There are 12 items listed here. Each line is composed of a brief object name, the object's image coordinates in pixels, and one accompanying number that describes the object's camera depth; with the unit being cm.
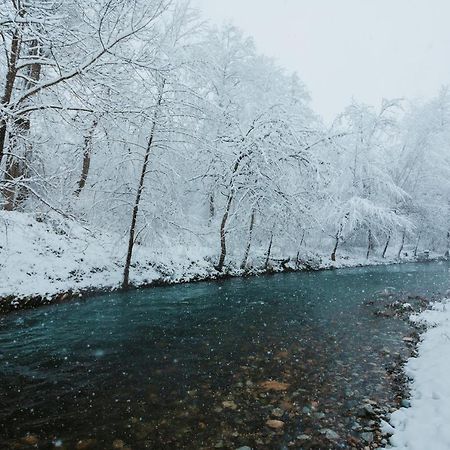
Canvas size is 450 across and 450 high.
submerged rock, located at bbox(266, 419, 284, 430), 592
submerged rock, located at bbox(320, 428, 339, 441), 569
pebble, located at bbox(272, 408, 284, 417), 629
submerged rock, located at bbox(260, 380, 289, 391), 725
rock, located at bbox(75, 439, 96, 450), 514
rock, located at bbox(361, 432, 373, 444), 562
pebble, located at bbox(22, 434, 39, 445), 517
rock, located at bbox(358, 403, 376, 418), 640
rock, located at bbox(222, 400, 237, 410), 647
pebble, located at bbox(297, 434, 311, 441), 564
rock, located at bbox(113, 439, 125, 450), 520
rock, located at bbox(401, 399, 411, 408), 662
